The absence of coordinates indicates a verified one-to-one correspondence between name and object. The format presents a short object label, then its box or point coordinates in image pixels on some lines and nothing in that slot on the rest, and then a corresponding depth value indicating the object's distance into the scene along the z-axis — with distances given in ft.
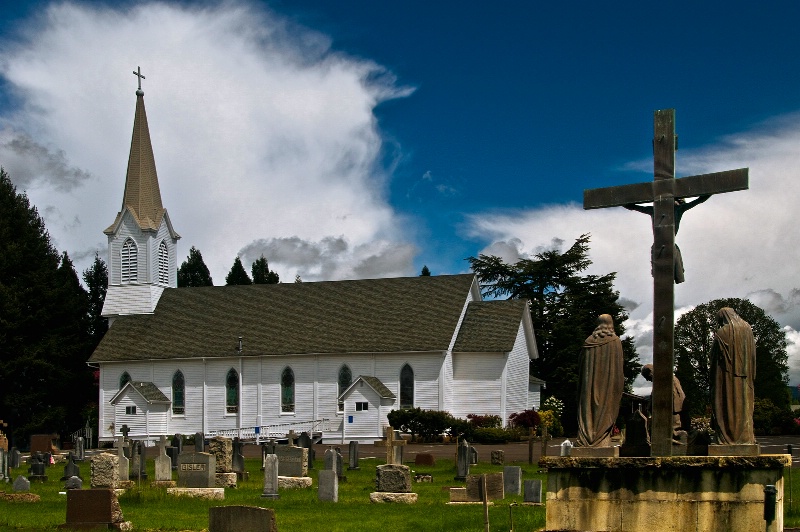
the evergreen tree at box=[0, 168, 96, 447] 204.23
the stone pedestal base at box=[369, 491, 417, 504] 74.54
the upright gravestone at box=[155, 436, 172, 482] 89.40
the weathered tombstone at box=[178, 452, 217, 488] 81.71
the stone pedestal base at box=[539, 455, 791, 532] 41.39
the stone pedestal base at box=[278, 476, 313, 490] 88.33
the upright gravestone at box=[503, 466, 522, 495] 77.05
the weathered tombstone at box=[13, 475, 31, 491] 83.09
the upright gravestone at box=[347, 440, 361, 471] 110.22
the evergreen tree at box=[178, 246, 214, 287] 281.95
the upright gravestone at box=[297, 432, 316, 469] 127.51
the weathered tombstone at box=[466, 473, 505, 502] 71.82
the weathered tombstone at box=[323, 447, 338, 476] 92.94
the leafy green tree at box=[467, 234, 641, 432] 221.87
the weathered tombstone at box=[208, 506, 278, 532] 49.65
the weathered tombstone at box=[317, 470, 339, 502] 75.46
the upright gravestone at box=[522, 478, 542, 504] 69.31
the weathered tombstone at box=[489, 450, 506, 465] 112.98
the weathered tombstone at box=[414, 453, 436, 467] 110.01
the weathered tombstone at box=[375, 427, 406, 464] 96.94
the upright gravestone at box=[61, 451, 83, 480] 98.02
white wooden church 181.98
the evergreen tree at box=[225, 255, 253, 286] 277.64
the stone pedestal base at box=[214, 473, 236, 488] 89.56
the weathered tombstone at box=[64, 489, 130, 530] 60.39
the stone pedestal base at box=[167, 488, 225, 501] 80.12
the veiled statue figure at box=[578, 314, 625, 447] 44.91
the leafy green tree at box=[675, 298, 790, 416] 249.14
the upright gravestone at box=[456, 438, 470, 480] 93.30
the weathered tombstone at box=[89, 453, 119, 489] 82.17
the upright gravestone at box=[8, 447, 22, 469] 121.49
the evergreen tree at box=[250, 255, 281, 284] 282.77
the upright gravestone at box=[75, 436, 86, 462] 134.51
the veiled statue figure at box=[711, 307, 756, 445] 42.57
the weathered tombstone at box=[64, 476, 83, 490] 84.06
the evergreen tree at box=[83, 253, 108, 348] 247.29
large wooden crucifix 44.21
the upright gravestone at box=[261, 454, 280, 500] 78.33
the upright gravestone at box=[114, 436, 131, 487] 89.83
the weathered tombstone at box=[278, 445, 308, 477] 90.63
